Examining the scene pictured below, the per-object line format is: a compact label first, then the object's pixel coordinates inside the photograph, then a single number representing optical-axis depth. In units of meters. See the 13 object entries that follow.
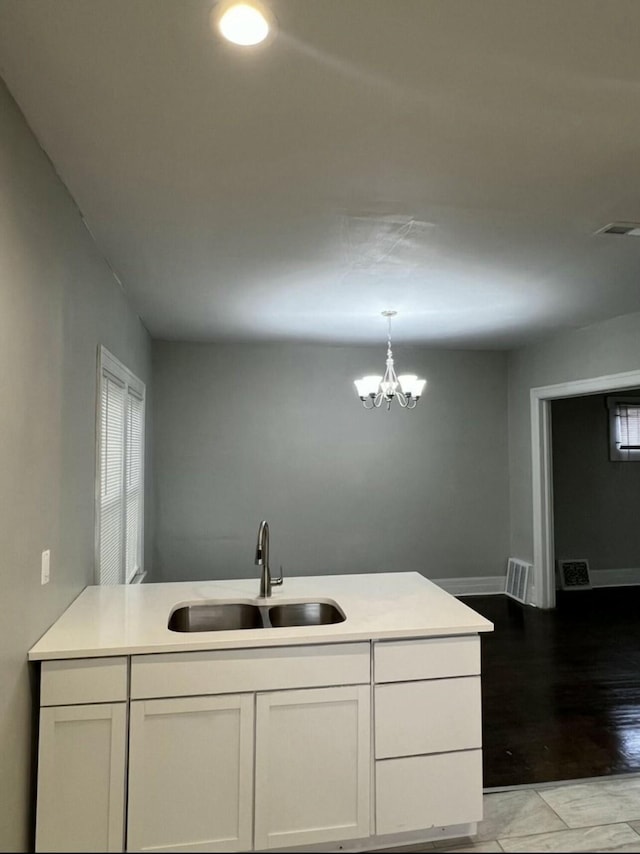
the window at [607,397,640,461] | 6.43
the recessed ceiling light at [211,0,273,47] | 1.30
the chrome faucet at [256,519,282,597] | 2.48
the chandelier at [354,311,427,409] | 4.02
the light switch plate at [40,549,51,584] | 1.94
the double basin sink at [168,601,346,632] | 2.44
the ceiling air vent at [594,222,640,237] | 2.53
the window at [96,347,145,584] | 2.96
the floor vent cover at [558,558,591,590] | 6.19
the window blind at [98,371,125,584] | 3.04
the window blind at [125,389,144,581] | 4.00
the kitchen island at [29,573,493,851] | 1.81
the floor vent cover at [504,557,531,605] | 5.59
